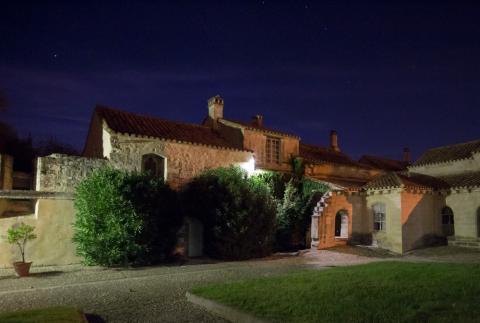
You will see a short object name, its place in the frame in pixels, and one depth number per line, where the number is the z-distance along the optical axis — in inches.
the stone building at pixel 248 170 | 582.2
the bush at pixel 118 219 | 543.8
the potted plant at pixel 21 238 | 484.7
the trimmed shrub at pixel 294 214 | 799.1
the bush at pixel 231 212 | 642.8
